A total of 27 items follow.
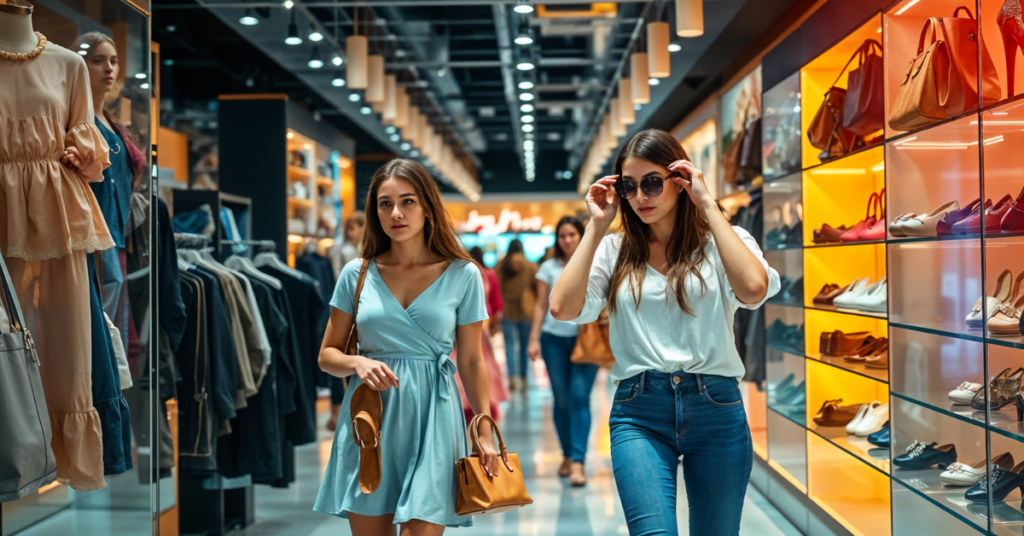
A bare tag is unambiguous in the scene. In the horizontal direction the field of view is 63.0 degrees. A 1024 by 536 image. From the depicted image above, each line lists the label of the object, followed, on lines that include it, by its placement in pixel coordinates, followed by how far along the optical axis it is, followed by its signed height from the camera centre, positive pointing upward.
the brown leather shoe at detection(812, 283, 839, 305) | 4.07 -0.16
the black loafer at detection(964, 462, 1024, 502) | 2.54 -0.69
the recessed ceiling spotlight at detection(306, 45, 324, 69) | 6.49 +1.60
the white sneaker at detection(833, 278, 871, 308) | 3.69 -0.15
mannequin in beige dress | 2.24 +0.15
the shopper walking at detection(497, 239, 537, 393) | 8.83 -0.37
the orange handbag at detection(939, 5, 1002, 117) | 2.61 +0.60
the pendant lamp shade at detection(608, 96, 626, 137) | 9.05 +1.54
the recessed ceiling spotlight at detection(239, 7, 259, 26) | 5.57 +1.66
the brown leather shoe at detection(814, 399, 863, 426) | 4.03 -0.75
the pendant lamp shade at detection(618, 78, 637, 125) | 7.83 +1.55
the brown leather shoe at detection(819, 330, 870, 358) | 3.95 -0.40
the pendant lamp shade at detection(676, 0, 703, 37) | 4.71 +1.39
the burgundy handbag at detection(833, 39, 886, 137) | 3.39 +0.68
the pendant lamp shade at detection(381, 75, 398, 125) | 7.61 +1.52
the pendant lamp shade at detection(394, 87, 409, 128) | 8.62 +1.64
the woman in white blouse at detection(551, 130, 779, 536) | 1.98 -0.15
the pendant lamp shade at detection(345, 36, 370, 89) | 6.08 +1.48
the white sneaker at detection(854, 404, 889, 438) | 3.72 -0.73
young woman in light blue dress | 2.15 -0.24
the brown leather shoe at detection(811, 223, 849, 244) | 3.91 +0.12
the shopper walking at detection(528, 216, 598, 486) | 5.19 -0.79
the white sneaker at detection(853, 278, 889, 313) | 3.40 -0.17
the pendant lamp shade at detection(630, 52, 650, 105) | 6.74 +1.49
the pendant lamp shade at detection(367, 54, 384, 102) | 6.69 +1.51
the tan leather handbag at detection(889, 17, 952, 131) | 2.77 +0.60
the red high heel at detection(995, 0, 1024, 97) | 2.45 +0.68
